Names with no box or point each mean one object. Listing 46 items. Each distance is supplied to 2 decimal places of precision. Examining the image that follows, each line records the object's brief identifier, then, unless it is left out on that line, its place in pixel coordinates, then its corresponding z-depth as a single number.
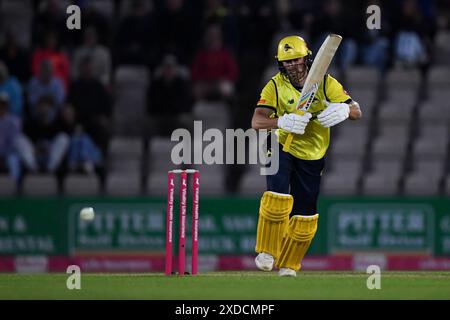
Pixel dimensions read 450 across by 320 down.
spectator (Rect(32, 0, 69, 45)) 20.50
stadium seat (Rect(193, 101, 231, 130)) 19.58
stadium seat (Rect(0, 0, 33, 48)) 20.98
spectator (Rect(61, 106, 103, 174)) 18.69
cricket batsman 12.26
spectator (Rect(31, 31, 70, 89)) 19.70
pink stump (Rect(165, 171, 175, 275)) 12.39
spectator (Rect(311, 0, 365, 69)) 19.81
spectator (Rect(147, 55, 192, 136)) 19.41
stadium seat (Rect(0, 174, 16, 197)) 18.42
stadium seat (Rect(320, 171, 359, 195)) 18.45
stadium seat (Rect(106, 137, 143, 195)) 19.20
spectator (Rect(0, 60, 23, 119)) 19.34
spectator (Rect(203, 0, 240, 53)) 20.14
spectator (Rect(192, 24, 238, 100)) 19.73
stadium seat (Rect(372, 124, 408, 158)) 19.25
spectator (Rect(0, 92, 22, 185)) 18.72
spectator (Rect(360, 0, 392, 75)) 20.16
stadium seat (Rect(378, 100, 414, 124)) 19.58
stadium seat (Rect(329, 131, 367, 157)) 19.28
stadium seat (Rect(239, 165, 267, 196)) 18.56
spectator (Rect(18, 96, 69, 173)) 18.73
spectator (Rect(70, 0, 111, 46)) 20.14
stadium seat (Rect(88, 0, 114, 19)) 21.05
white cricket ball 12.87
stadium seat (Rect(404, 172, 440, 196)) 18.34
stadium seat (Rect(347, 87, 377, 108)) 19.77
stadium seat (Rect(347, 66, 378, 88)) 19.78
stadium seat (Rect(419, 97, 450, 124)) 19.52
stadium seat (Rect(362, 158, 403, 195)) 18.42
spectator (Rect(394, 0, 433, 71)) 19.89
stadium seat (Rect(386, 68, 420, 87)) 19.97
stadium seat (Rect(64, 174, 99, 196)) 18.44
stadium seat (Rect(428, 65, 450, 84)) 19.88
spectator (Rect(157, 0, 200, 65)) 20.04
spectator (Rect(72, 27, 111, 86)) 19.81
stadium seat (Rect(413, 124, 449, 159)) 19.20
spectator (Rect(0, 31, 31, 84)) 19.78
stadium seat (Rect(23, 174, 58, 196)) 18.48
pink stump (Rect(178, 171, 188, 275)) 12.39
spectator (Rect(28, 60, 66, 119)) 19.33
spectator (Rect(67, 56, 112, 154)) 19.14
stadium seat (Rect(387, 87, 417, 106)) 19.97
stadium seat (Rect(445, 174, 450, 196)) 18.39
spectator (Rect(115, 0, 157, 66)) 20.09
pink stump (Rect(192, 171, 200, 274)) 12.45
